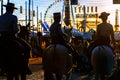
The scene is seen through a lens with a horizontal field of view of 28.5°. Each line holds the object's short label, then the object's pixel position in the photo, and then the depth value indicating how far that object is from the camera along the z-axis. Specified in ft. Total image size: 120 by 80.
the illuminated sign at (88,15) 226.91
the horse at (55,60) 24.76
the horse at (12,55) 23.86
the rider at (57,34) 25.08
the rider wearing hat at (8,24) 24.02
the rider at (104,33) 25.22
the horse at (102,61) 24.90
